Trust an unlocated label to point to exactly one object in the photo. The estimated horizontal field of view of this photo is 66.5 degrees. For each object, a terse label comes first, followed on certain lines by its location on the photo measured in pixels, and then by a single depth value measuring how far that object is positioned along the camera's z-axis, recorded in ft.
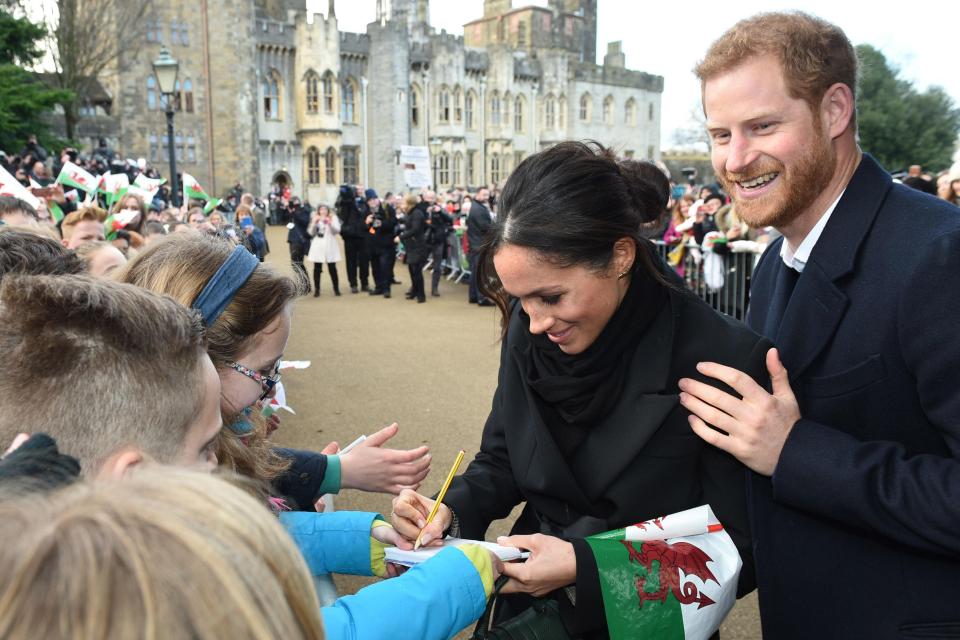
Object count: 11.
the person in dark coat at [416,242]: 47.44
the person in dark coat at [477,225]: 44.98
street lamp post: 47.88
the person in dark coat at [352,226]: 50.62
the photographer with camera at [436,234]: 50.47
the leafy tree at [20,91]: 57.57
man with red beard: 5.08
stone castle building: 129.08
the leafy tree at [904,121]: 88.99
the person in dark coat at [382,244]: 50.03
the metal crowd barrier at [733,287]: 29.01
